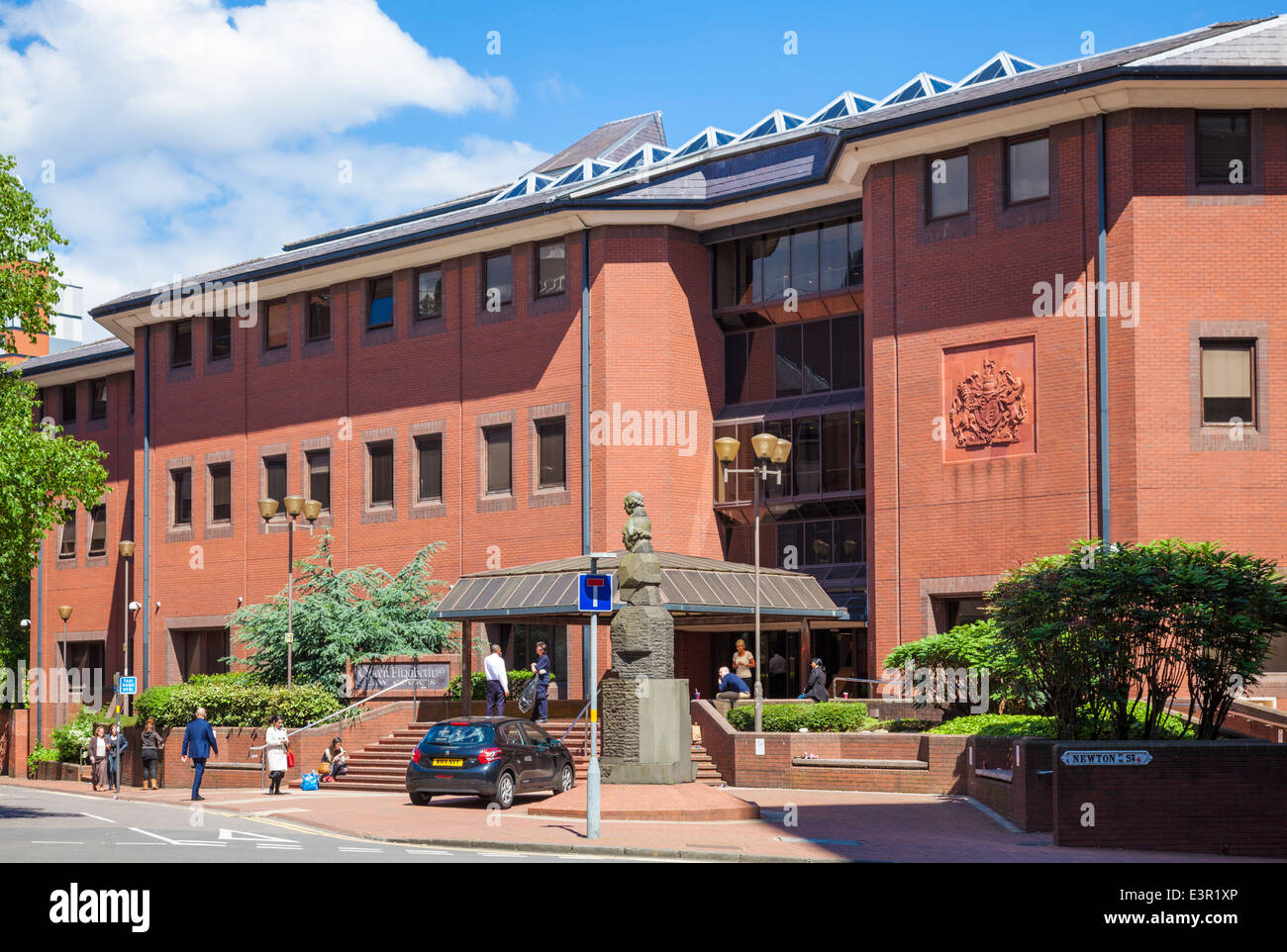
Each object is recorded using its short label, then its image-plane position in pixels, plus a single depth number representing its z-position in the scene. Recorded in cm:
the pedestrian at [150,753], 3588
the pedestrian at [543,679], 3259
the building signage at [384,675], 3722
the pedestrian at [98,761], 3847
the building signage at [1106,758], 1778
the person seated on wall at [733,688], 3203
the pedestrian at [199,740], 3084
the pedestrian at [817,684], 3209
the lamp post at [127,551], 4275
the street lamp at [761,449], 2906
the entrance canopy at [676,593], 3120
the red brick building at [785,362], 3053
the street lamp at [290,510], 3516
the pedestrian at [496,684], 3164
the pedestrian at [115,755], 3634
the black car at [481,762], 2503
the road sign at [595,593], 1953
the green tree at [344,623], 3766
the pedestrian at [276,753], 3041
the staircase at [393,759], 3050
